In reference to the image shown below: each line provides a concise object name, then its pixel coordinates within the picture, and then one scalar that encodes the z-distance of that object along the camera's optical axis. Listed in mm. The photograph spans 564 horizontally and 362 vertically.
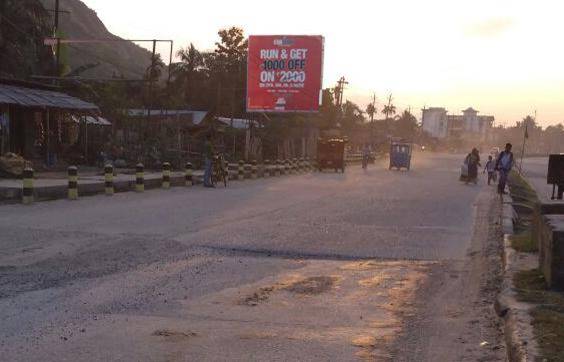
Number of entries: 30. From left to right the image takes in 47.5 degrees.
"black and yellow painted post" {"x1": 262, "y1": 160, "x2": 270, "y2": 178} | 33653
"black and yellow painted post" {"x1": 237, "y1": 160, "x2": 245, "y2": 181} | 29612
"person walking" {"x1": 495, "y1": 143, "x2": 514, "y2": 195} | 19172
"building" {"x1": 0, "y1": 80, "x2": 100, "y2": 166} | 23662
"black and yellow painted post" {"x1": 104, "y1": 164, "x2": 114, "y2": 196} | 18141
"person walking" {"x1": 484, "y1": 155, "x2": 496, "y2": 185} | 31750
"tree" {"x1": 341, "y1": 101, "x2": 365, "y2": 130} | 84606
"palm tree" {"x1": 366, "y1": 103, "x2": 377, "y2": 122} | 116888
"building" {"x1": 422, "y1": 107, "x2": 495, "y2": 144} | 187375
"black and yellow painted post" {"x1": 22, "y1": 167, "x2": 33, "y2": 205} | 14954
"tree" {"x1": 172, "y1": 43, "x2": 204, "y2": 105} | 64938
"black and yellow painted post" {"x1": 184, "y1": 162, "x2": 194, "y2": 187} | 23297
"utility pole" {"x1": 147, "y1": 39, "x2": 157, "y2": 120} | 30038
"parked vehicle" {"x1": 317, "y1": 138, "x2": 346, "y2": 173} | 44219
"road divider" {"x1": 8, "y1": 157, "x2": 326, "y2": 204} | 15320
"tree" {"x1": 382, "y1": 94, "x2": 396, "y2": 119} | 136500
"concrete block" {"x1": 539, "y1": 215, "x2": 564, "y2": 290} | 6246
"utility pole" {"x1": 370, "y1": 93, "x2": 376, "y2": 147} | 97994
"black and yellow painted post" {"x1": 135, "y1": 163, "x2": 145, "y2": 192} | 19766
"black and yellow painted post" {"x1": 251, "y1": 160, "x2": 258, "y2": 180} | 31125
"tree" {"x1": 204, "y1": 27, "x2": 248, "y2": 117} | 59425
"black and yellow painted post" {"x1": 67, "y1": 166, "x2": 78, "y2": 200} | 16375
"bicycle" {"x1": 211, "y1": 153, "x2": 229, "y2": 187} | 23391
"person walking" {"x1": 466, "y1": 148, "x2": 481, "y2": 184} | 30453
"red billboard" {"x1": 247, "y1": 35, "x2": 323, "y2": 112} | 41000
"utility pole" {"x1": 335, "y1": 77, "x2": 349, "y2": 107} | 84944
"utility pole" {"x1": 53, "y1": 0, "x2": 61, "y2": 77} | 30488
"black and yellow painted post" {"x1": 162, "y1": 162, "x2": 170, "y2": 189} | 21500
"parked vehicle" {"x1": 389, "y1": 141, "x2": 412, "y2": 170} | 49344
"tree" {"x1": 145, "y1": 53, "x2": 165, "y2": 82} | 37250
